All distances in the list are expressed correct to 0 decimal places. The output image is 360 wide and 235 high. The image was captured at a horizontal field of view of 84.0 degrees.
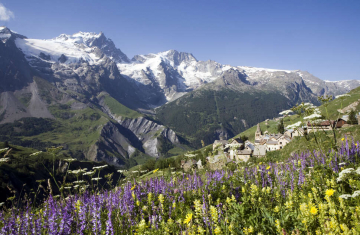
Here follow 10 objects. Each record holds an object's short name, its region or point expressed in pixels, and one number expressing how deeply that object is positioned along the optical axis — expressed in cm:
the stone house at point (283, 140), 8706
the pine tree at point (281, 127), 12206
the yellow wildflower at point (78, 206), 642
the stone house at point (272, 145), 8887
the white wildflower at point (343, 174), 522
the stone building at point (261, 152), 5594
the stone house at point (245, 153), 7306
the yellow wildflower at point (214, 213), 444
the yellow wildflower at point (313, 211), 416
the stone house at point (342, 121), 7175
